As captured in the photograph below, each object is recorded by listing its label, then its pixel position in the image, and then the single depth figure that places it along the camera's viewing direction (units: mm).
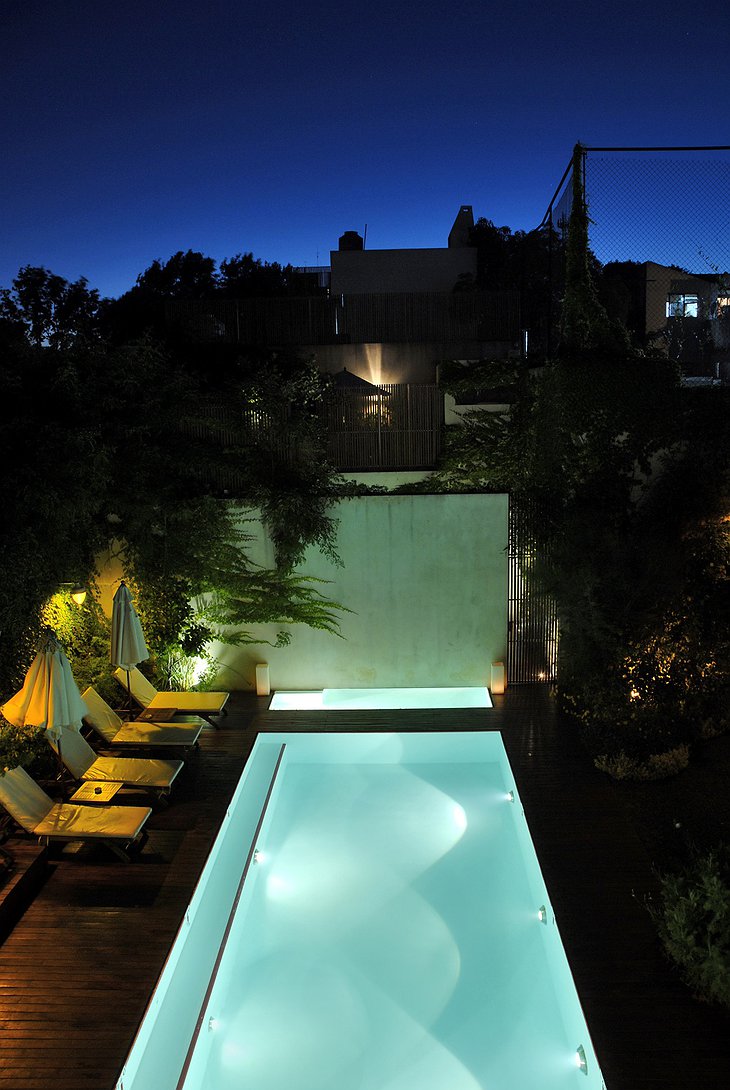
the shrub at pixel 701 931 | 4457
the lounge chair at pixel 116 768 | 7164
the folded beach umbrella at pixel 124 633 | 8203
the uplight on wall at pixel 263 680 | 10141
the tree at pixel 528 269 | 11516
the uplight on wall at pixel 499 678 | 9992
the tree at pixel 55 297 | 19969
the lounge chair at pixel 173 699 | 9008
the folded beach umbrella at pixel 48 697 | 6676
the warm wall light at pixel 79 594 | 9164
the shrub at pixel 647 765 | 7492
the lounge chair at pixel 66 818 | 6137
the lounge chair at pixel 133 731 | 8117
